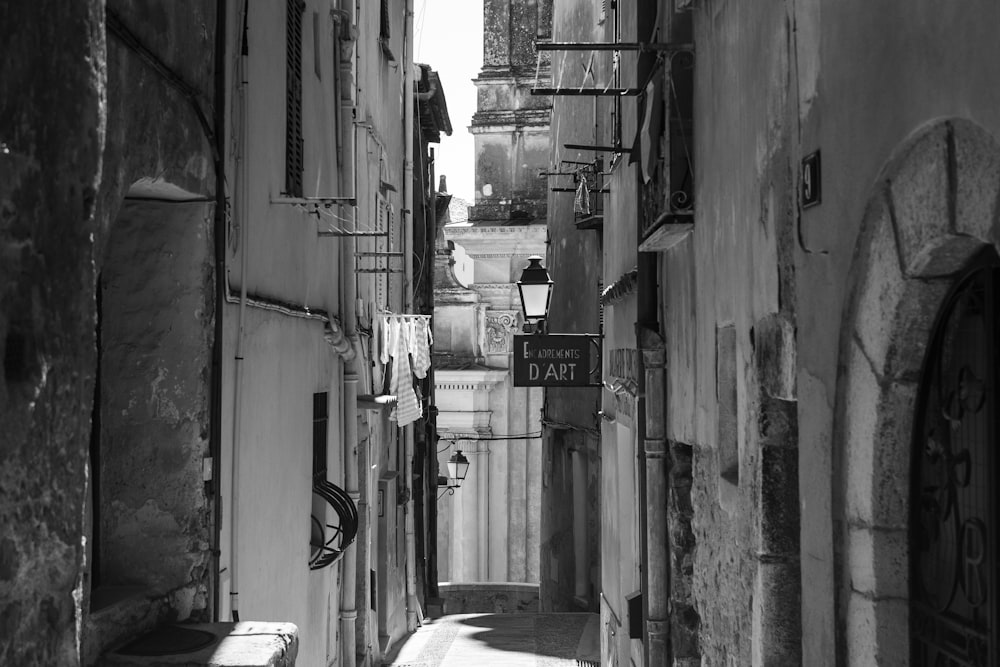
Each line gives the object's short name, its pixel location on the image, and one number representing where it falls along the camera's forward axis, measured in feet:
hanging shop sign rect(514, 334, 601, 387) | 37.76
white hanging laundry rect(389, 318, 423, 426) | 38.93
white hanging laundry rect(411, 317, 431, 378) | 43.80
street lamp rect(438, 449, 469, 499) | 65.72
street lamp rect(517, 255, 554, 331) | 38.60
